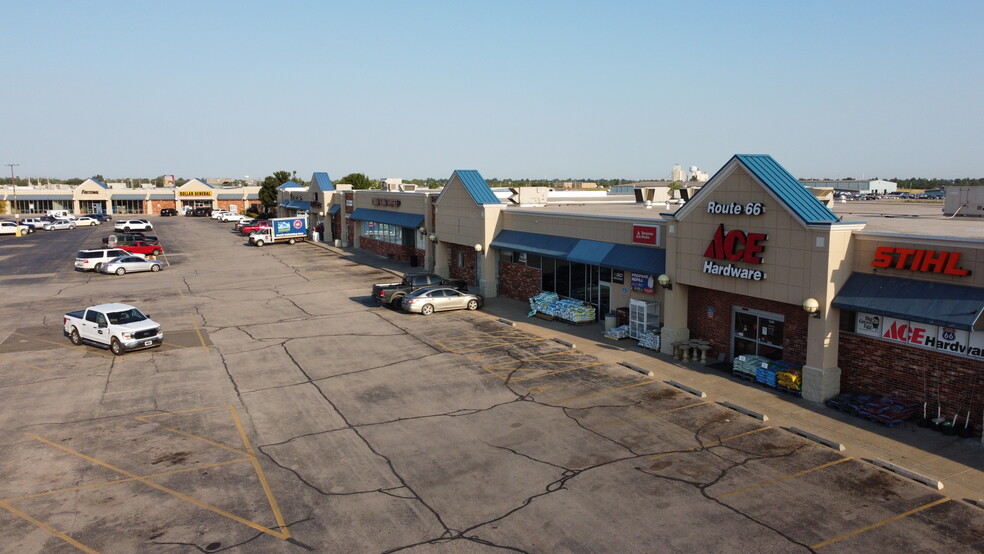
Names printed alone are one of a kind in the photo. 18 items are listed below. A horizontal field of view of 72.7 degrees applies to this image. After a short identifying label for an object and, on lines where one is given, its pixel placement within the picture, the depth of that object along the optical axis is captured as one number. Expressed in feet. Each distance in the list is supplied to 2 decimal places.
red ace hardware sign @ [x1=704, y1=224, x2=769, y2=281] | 70.54
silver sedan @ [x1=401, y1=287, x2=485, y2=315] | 108.78
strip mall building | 57.52
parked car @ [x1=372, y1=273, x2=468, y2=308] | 113.80
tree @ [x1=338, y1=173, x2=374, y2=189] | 308.62
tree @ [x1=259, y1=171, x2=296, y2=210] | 336.08
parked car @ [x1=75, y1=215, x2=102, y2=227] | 297.12
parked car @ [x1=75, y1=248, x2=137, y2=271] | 159.12
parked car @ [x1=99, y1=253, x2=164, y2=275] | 156.46
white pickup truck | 85.25
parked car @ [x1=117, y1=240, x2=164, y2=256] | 179.01
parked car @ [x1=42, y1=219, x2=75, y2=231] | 277.03
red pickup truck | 241.14
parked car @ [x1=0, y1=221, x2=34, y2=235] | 255.50
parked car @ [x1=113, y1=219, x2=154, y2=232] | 258.16
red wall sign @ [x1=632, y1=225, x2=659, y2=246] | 88.94
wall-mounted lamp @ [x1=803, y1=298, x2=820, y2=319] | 63.77
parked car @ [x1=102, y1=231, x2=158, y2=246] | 186.19
